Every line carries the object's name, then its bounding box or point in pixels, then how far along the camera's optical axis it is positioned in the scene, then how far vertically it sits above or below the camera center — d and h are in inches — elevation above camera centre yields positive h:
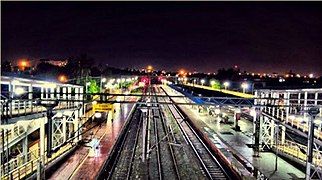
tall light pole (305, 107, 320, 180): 587.2 -89.7
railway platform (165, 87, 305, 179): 760.3 -173.0
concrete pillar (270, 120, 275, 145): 1010.7 -127.9
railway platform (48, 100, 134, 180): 698.0 -169.4
